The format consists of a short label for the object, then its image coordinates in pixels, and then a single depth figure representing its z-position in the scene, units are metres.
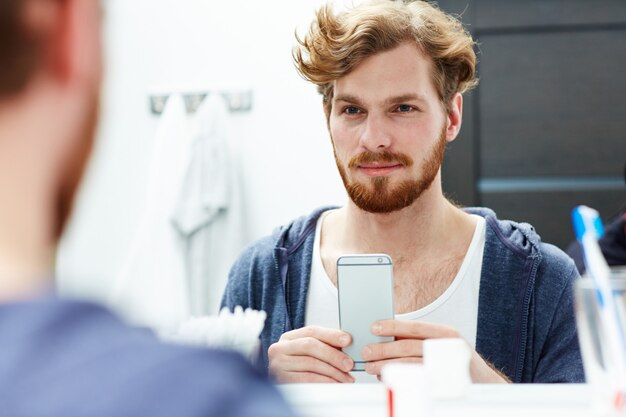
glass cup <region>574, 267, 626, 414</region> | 0.65
